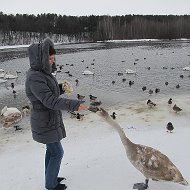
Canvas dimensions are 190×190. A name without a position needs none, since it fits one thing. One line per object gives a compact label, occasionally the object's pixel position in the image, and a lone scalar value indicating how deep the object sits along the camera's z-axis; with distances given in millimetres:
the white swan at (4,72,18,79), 16004
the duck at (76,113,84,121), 8214
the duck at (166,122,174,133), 6154
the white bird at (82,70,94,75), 17021
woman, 2786
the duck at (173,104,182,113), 8648
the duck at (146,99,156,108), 9291
